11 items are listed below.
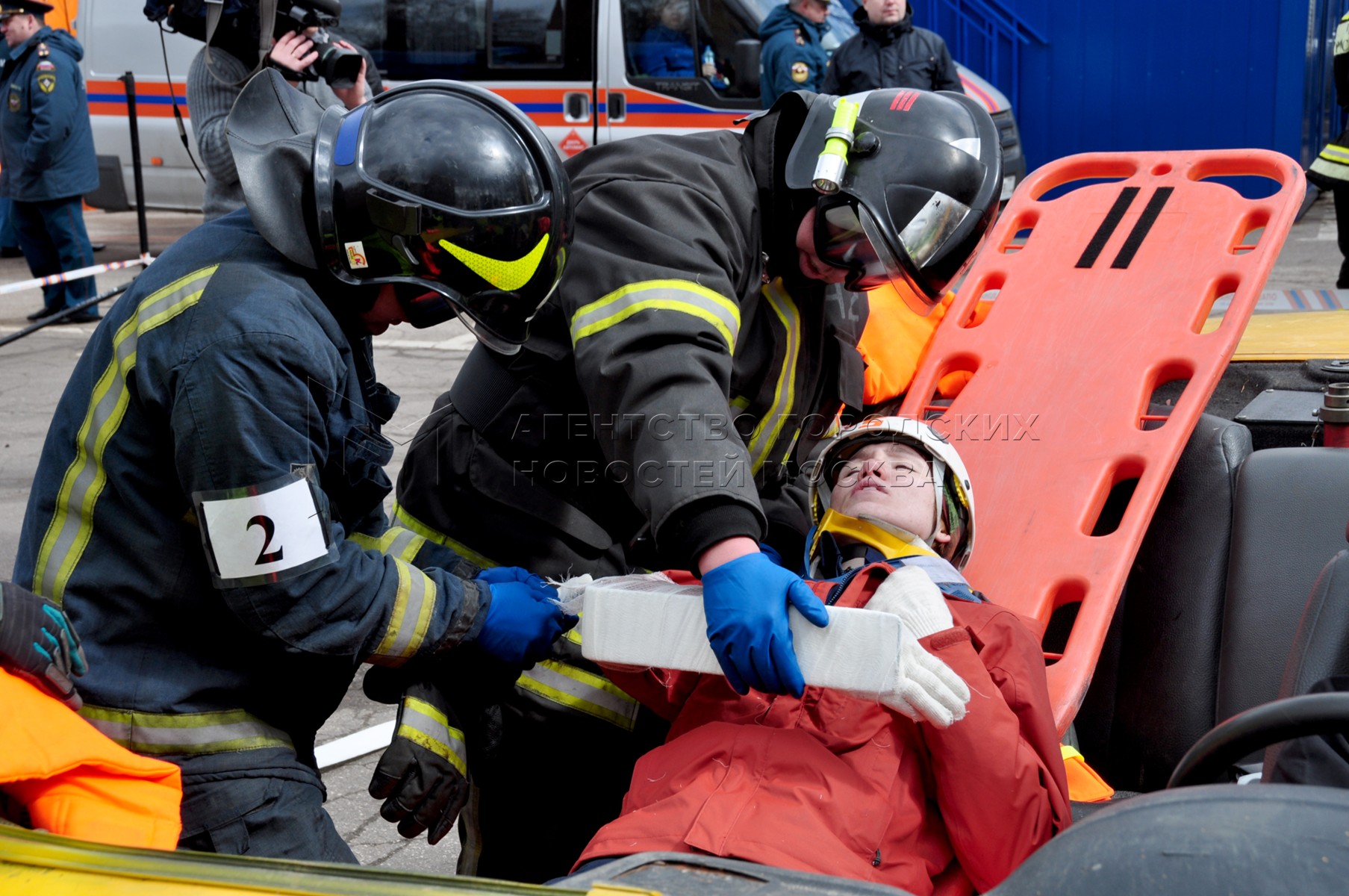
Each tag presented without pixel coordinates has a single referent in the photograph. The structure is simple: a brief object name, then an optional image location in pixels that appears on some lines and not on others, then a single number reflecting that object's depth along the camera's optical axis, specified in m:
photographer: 4.47
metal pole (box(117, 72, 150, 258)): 8.14
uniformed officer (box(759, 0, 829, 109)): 7.80
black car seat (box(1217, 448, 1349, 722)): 2.54
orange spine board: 2.74
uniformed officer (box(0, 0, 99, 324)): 7.62
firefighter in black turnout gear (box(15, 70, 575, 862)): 1.65
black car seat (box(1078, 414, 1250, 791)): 2.68
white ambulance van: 8.41
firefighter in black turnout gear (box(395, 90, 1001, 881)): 1.88
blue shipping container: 10.13
